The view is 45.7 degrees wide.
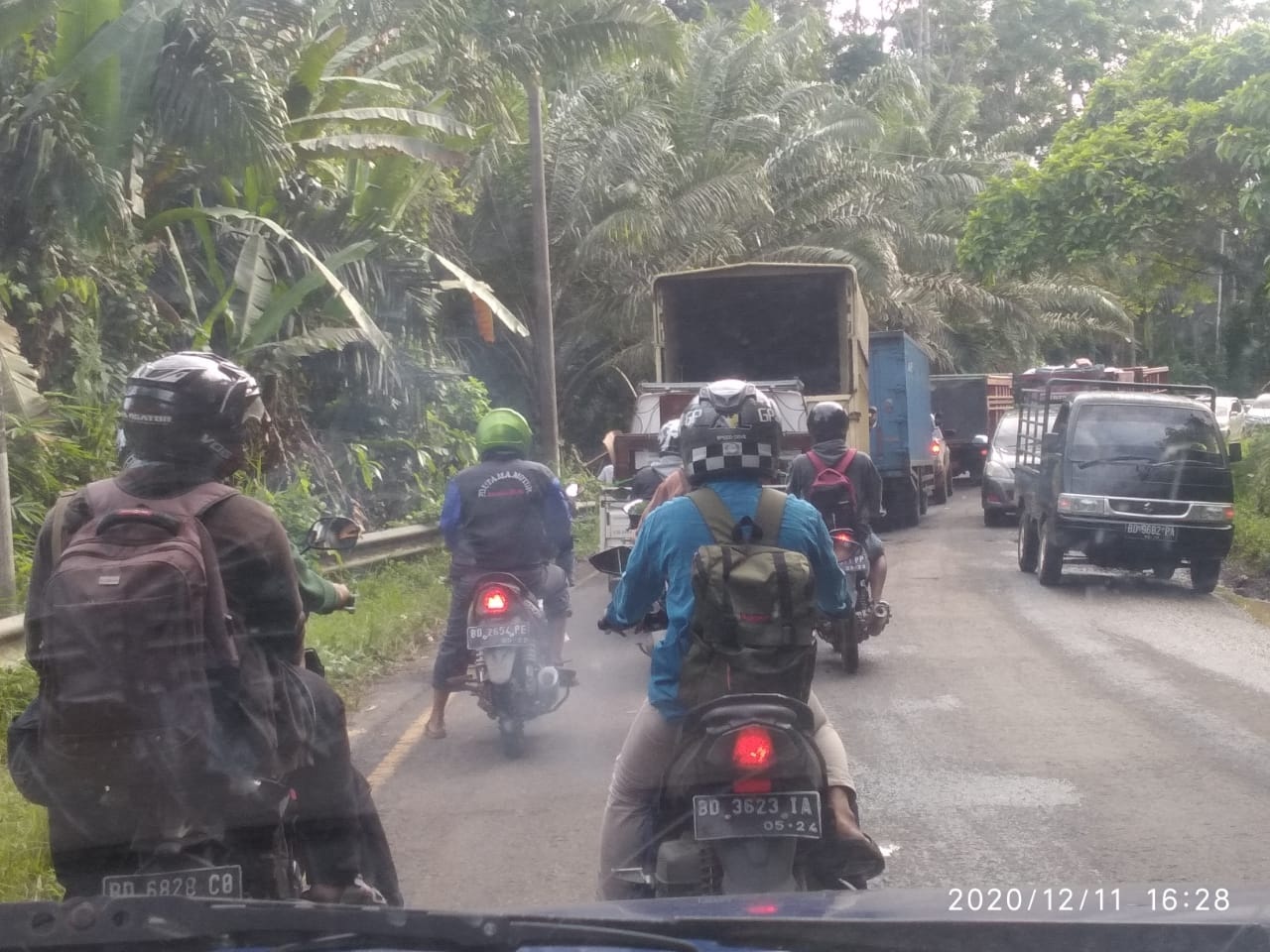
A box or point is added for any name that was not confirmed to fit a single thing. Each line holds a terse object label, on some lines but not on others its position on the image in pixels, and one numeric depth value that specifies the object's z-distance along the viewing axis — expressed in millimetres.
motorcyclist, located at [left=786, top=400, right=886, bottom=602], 9664
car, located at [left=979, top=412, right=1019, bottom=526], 21891
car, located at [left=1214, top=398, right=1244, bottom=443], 31836
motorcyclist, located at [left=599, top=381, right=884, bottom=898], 4113
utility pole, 19391
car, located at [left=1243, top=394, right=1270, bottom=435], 24878
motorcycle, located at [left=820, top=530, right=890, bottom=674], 9484
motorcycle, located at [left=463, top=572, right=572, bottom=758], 7301
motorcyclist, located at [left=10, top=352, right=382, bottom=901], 3340
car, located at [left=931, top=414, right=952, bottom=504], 27297
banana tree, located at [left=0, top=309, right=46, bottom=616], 9023
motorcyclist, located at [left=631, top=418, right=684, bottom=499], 10281
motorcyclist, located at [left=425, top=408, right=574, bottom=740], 7570
